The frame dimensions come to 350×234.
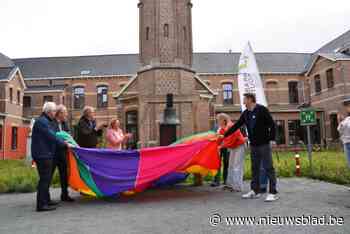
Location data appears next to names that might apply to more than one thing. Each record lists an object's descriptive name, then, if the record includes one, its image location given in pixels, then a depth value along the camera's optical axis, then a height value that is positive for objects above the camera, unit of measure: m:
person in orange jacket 6.86 -0.52
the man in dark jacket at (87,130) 6.59 +0.14
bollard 9.89 -1.17
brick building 14.98 +4.70
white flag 11.93 +2.30
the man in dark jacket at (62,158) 6.04 -0.42
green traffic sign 9.91 +0.52
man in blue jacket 5.36 -0.29
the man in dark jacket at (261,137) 5.78 -0.06
